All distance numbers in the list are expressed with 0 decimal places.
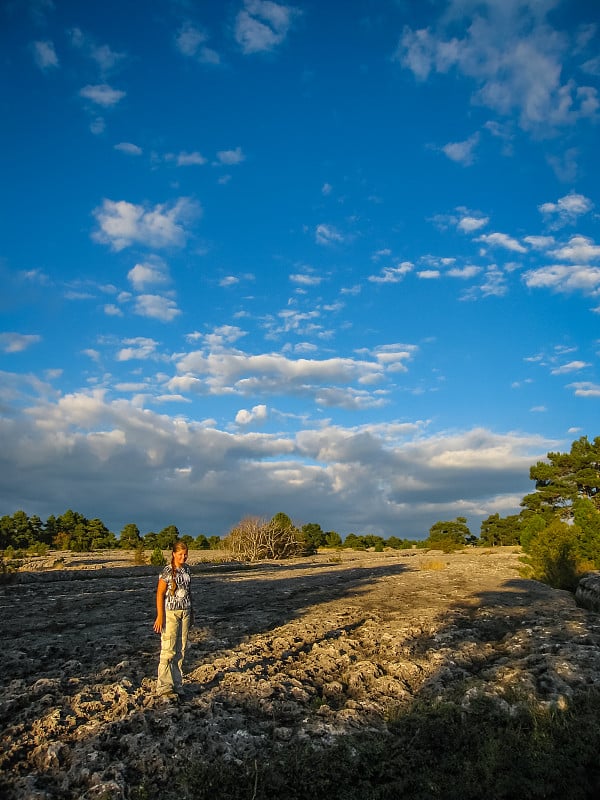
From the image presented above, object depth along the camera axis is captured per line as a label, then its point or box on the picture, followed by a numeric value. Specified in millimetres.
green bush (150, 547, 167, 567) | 36397
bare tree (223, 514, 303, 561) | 50312
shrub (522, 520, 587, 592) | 21359
